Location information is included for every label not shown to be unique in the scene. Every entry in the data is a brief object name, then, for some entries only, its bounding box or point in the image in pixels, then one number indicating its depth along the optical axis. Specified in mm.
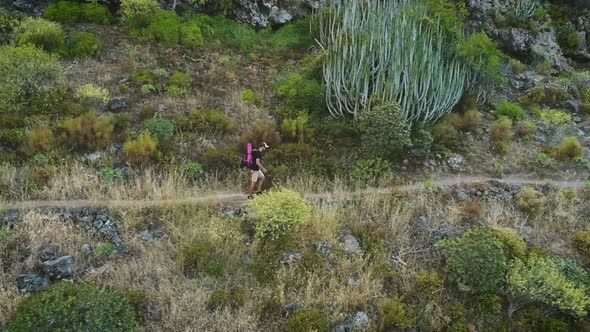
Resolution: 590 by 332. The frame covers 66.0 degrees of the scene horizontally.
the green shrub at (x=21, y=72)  11625
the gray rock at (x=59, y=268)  7781
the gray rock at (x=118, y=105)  12484
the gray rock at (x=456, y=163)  12023
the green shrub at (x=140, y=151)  10742
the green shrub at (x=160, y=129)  11562
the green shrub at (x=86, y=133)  10992
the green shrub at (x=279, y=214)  8867
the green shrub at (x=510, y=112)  14672
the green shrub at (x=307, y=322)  7445
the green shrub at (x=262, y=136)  12062
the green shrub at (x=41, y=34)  13352
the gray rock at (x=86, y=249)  8305
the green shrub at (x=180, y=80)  13820
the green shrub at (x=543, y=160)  12523
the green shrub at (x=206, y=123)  12164
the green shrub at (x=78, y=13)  15508
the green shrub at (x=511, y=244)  8945
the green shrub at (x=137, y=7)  15945
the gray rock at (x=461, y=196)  10836
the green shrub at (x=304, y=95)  13492
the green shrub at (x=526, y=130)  13758
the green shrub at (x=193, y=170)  10812
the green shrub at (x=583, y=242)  9625
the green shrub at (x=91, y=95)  12326
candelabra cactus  12891
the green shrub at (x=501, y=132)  13227
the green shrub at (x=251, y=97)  13711
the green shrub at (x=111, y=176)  9961
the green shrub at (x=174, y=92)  13263
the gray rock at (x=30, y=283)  7543
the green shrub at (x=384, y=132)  11422
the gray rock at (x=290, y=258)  8625
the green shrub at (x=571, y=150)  12766
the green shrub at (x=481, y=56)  14602
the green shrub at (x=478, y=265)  8375
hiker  10242
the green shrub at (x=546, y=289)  8078
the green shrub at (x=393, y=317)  7859
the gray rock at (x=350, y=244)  9055
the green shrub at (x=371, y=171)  11156
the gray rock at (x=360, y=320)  7801
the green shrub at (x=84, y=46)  14117
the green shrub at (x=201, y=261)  8336
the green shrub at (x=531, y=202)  10562
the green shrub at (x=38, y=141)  10508
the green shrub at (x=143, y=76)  13641
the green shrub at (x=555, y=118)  14250
